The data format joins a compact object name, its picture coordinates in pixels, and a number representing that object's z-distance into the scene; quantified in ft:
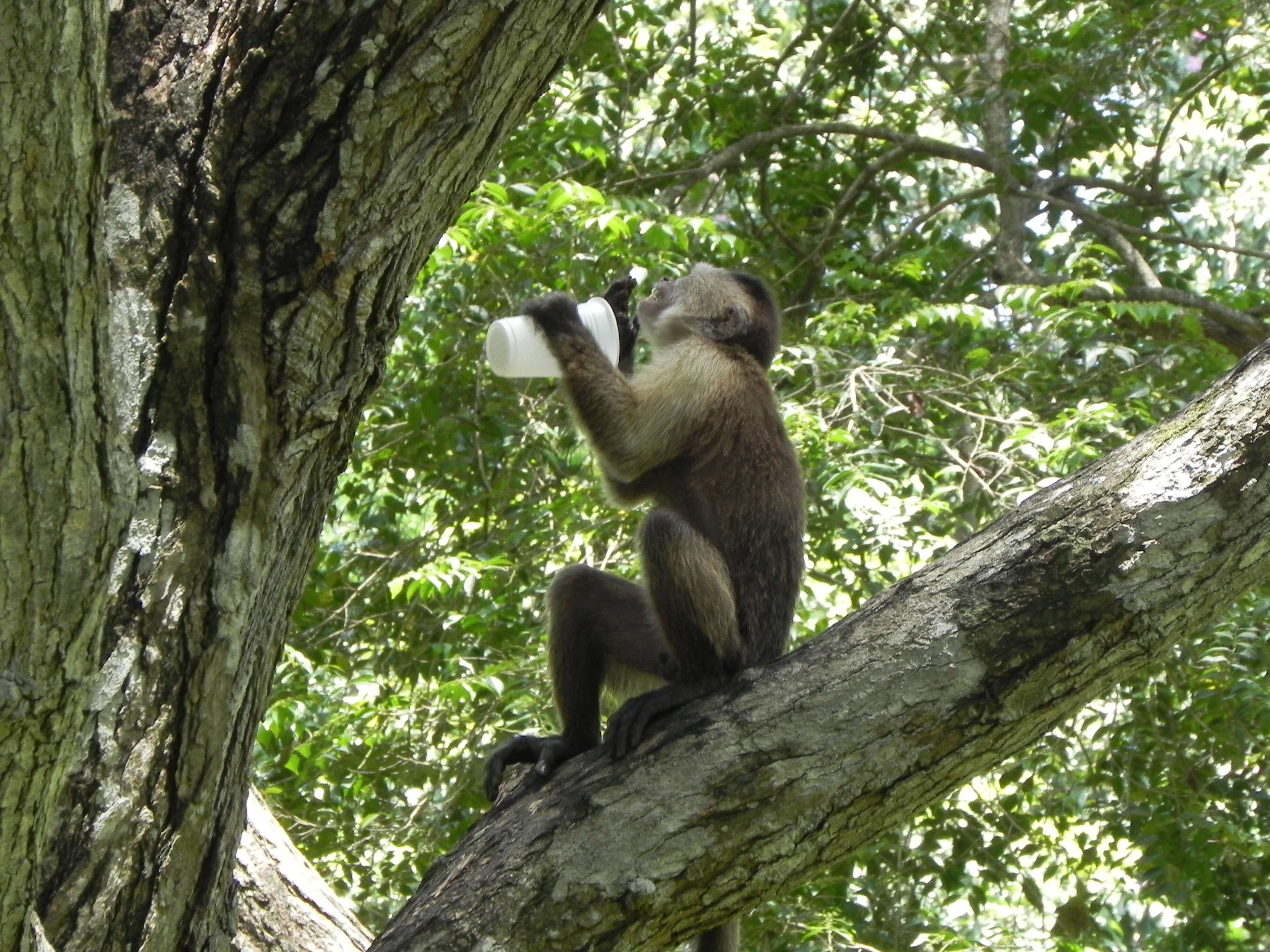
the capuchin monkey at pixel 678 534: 27.07
